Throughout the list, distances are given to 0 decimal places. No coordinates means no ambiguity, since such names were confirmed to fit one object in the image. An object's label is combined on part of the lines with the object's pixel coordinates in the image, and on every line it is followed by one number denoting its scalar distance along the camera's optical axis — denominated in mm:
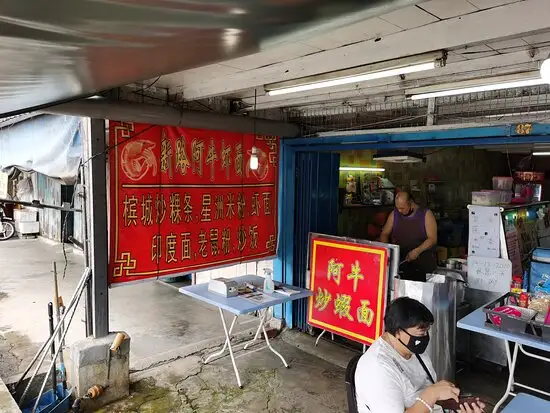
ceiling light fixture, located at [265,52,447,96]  2732
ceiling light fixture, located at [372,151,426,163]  5988
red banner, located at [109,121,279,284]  4332
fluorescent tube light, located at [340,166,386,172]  7387
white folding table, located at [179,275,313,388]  4297
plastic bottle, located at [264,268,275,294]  4855
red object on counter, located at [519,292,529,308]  3969
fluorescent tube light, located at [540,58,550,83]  2105
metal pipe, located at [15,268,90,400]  3867
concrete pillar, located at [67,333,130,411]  3979
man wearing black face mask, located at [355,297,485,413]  2227
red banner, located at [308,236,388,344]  4930
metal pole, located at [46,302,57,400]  3916
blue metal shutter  5949
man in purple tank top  5387
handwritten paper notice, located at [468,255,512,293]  4598
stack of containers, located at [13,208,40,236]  14328
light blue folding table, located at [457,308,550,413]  2585
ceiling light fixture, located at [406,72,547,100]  3131
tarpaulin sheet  4340
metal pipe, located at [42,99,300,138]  3838
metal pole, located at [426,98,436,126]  4613
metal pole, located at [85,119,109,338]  4059
